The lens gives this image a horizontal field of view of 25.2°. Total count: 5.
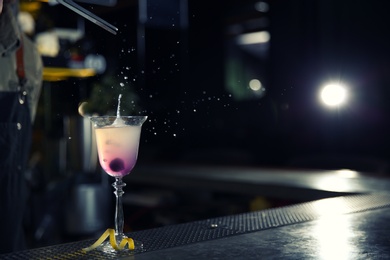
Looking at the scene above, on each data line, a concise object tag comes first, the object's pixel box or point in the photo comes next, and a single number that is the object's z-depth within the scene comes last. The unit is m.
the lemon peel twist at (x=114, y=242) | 1.14
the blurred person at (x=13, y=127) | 1.63
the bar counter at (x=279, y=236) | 1.12
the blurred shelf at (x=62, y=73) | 2.59
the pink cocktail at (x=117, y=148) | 1.17
